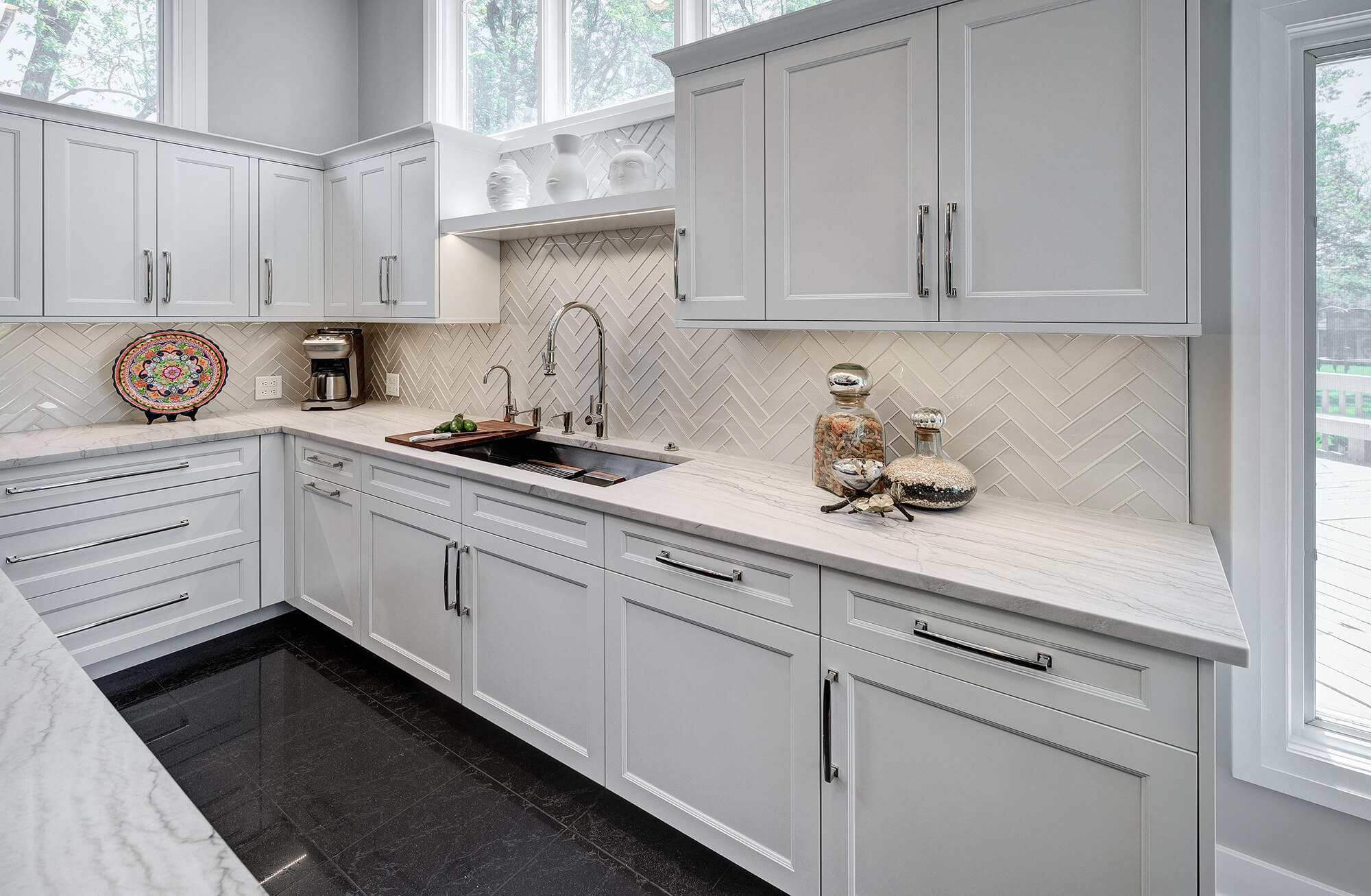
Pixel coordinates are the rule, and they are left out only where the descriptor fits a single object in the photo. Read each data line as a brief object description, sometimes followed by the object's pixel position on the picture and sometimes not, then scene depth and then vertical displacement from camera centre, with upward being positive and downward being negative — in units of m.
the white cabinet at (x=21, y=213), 2.64 +0.86
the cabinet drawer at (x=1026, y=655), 1.15 -0.39
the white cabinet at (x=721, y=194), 1.98 +0.70
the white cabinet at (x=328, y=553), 2.87 -0.48
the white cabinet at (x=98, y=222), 2.76 +0.88
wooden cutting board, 2.63 +0.02
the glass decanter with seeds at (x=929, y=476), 1.75 -0.09
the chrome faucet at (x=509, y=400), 3.04 +0.18
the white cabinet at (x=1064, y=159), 1.40 +0.59
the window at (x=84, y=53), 2.92 +1.66
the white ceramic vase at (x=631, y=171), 2.43 +0.92
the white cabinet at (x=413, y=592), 2.45 -0.55
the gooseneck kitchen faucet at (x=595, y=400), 2.40 +0.16
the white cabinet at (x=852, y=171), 1.68 +0.67
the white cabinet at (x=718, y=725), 1.59 -0.70
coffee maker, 3.56 +0.37
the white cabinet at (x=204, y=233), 3.06 +0.92
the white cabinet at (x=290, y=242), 3.37 +0.96
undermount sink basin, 2.61 -0.08
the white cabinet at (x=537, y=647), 2.01 -0.63
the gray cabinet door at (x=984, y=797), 1.18 -0.66
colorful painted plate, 3.15 +0.31
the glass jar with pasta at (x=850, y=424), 1.91 +0.04
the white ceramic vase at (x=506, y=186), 2.90 +1.03
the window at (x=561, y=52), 2.61 +1.61
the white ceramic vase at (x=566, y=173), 2.65 +0.99
